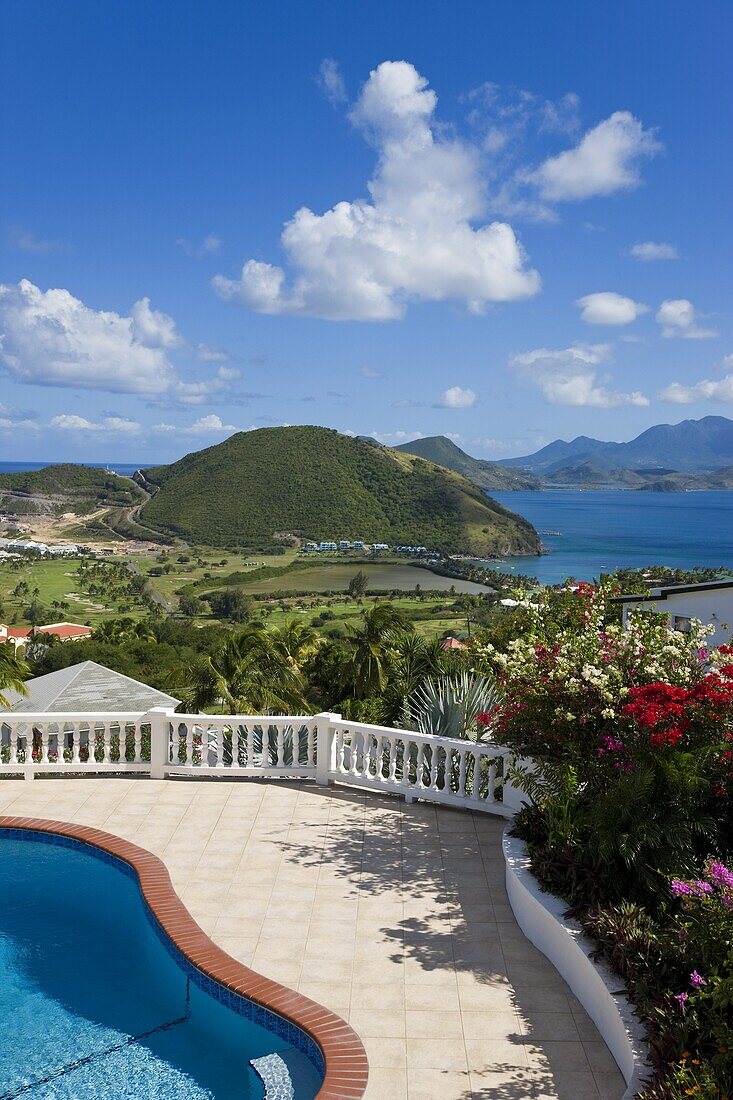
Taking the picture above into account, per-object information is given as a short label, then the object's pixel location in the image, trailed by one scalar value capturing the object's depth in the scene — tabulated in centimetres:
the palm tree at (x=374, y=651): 2177
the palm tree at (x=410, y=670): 1018
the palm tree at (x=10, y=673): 1153
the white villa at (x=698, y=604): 1306
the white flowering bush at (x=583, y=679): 642
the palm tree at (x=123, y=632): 5323
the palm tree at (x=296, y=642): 1992
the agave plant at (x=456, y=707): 877
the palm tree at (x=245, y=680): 1364
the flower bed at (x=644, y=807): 404
